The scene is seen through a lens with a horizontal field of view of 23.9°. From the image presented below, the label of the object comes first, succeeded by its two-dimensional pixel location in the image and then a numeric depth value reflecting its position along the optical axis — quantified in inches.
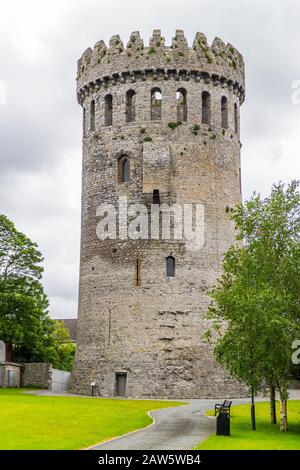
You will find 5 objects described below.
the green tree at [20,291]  1966.0
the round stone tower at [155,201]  1696.6
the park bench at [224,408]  1000.7
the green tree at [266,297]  1021.2
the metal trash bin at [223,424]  914.7
